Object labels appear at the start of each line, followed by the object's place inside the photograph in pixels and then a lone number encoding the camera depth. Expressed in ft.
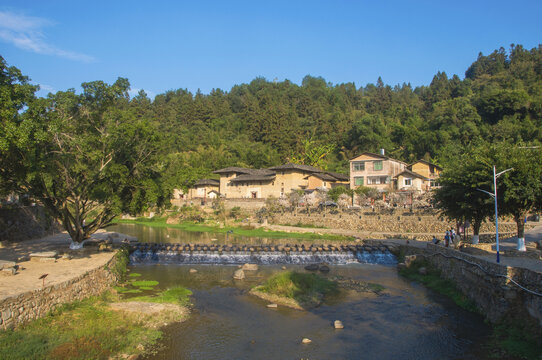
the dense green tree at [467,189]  72.08
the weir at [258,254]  96.73
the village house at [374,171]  192.13
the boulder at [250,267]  86.43
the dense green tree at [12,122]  52.70
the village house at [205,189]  237.25
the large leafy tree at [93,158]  64.75
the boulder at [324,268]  86.89
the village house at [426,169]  196.75
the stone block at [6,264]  53.98
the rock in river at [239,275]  78.18
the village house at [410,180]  185.68
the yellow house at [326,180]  204.95
